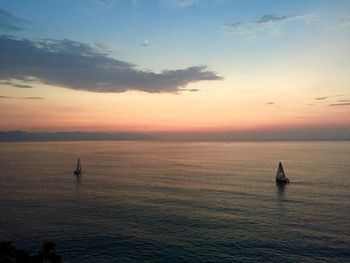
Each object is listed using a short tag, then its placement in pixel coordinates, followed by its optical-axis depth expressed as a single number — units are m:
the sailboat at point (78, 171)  146.25
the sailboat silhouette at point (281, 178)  123.31
